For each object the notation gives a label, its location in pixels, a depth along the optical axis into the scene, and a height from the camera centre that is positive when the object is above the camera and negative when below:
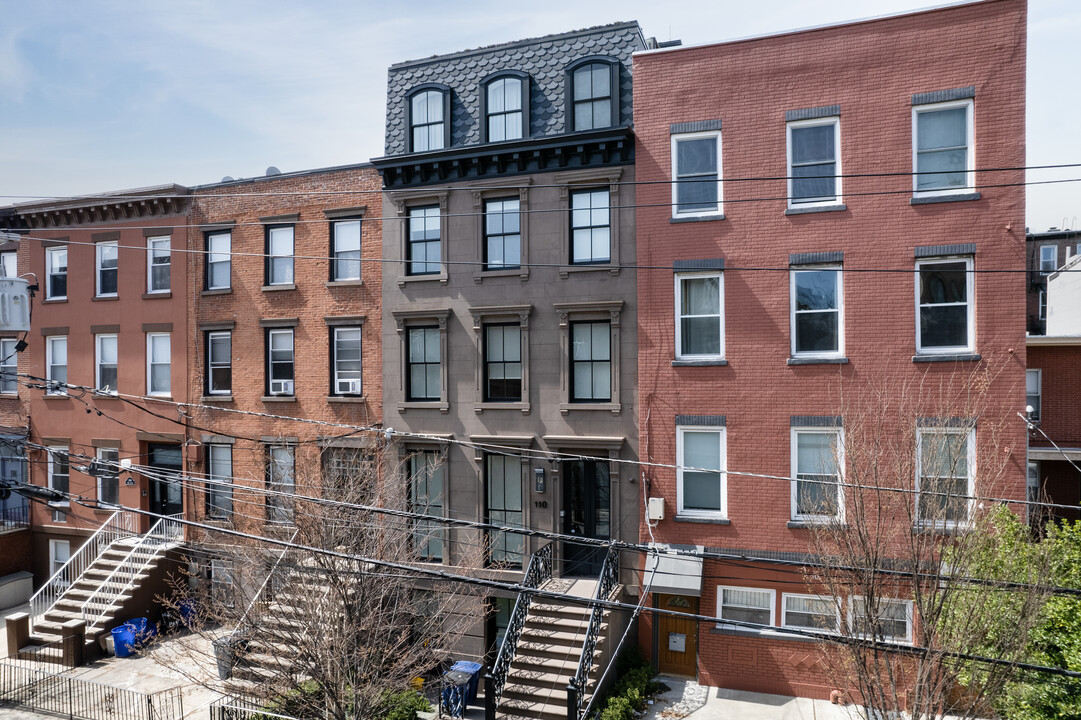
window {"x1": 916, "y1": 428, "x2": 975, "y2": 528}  10.46 -2.21
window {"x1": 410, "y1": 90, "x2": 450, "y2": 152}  18.27 +6.25
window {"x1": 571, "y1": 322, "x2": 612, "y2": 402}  16.88 -0.22
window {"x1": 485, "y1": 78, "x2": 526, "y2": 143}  17.69 +6.34
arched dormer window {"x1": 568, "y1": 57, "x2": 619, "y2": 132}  16.78 +6.41
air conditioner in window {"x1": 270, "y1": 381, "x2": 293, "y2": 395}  19.73 -0.92
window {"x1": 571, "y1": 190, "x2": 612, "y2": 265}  16.92 +3.10
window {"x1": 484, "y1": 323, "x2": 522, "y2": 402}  17.55 -0.22
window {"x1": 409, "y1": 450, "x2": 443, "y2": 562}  17.73 -3.67
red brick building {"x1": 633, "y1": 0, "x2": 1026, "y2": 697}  14.21 +1.88
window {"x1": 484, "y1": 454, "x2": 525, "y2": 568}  17.48 -3.83
